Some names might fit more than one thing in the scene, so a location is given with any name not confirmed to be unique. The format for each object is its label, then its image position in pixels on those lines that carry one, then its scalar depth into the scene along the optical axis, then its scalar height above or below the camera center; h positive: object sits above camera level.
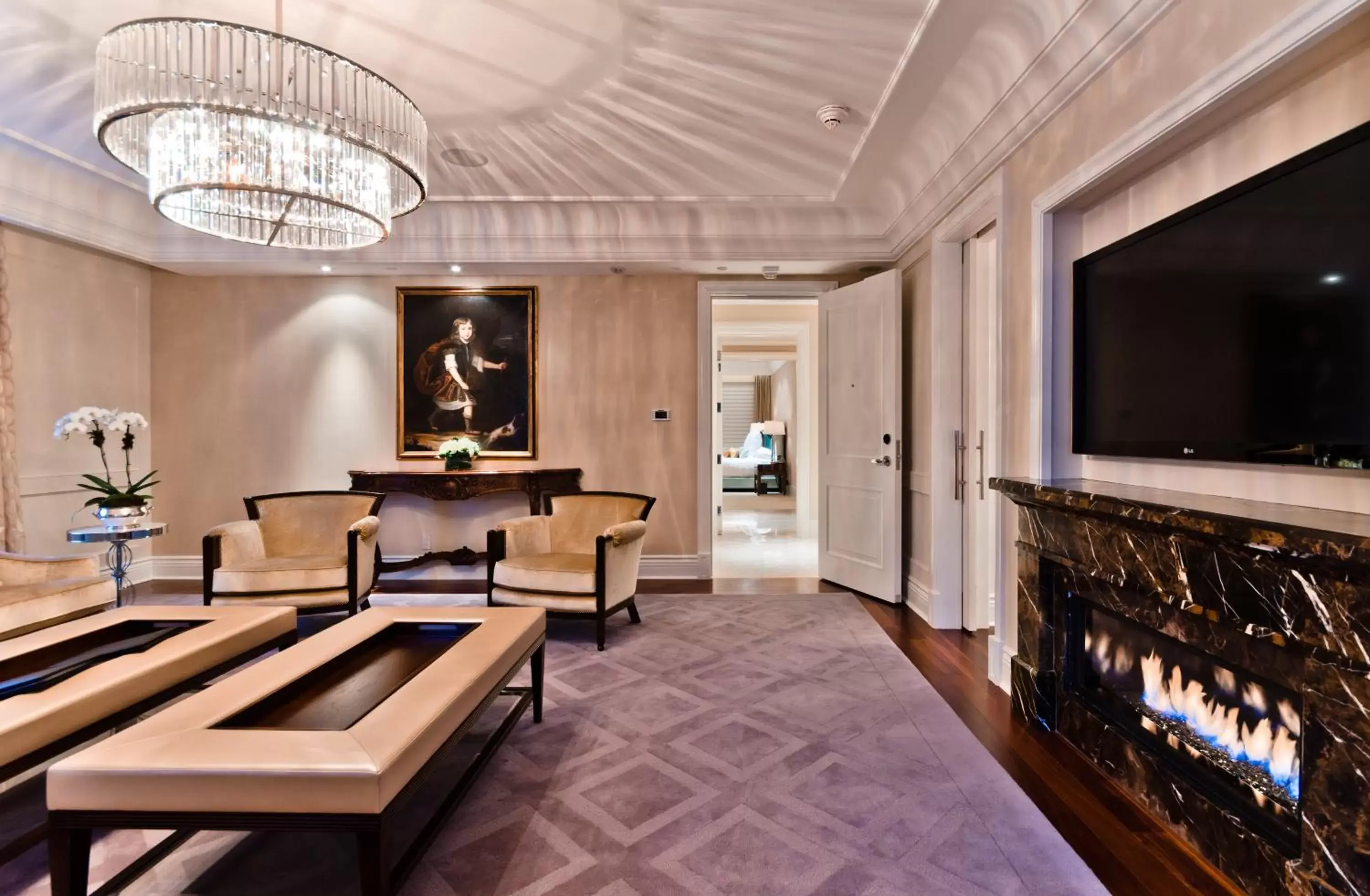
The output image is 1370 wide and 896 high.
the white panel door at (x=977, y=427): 3.92 +0.11
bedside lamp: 12.78 +0.32
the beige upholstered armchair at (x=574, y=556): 3.56 -0.67
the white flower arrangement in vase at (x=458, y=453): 5.00 -0.05
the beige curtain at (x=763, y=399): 14.73 +1.06
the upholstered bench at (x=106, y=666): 1.67 -0.70
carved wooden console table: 4.91 -0.28
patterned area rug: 1.65 -1.11
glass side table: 3.46 -0.48
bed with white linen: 12.70 -0.37
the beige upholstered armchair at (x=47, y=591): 2.73 -0.64
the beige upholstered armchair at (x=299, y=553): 3.56 -0.65
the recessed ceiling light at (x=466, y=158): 3.89 +1.76
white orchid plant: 3.57 +0.11
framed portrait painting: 5.30 +0.65
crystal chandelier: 2.15 +1.15
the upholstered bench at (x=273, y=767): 1.36 -0.71
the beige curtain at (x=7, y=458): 3.96 -0.07
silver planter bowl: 3.52 -0.38
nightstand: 12.28 -0.56
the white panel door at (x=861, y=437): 4.43 +0.06
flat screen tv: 1.48 +0.33
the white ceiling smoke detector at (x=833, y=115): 3.23 +1.67
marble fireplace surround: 1.30 -0.44
